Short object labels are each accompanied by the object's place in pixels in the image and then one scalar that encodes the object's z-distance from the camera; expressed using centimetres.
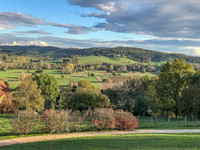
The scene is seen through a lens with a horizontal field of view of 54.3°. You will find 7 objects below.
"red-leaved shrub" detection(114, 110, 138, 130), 2164
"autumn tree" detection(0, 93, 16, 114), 3984
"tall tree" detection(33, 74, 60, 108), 4978
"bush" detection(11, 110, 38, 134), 1895
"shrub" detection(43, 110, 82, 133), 1944
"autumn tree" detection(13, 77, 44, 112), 3841
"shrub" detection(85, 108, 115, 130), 2116
